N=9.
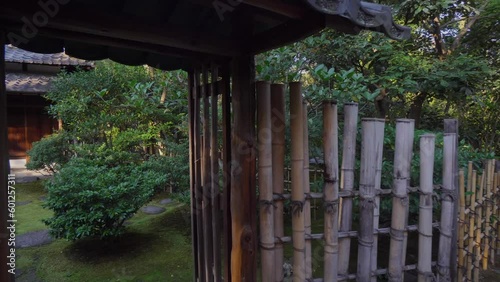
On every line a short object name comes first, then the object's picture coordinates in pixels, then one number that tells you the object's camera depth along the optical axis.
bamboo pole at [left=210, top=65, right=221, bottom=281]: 2.14
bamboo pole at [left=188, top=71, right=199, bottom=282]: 2.56
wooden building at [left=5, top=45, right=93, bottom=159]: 8.48
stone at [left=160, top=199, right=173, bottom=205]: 6.44
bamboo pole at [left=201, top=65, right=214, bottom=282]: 2.29
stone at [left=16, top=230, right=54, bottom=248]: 4.36
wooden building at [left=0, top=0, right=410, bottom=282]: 1.36
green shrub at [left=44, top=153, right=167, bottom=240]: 3.67
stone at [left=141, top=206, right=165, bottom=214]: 5.80
